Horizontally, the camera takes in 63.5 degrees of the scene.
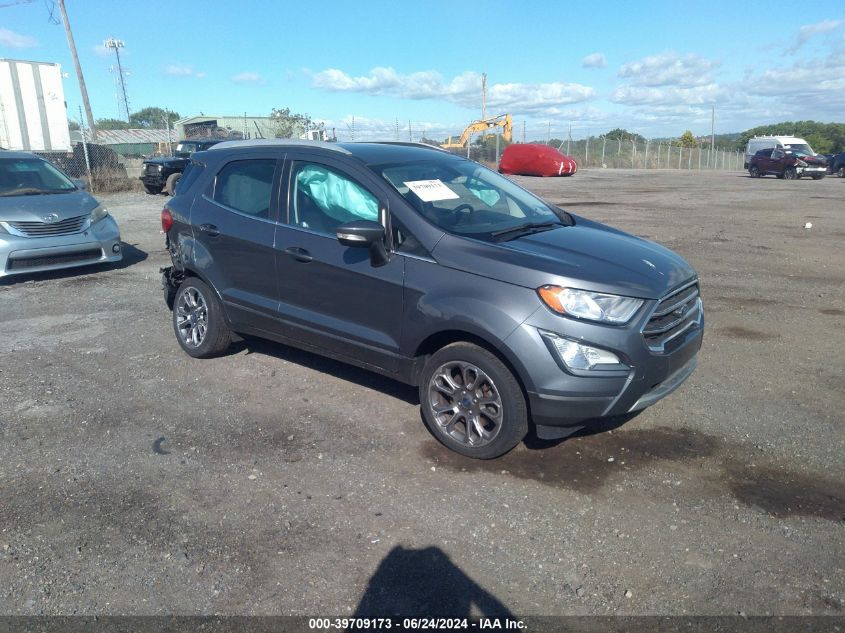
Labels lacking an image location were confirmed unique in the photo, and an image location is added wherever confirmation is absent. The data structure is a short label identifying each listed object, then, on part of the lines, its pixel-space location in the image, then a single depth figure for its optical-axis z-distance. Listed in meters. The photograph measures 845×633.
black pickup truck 22.08
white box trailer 22.66
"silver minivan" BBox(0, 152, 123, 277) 8.93
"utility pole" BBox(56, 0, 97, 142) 29.12
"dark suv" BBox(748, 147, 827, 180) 33.41
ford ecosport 3.89
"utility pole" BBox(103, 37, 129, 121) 61.19
